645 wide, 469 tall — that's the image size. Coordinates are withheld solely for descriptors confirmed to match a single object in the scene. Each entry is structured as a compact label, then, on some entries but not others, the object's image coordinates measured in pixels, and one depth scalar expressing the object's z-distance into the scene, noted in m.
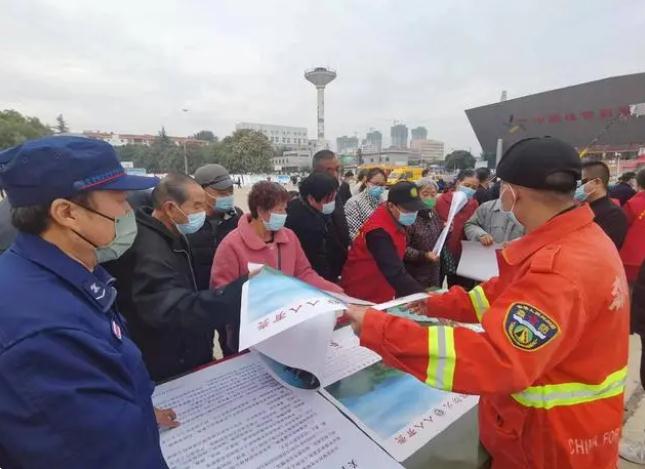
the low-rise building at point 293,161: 65.12
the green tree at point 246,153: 51.78
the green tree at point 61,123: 67.41
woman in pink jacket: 1.90
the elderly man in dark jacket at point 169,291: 1.35
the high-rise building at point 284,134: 104.69
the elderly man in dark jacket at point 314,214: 2.86
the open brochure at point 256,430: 0.94
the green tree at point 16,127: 37.41
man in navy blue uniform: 0.63
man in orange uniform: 0.81
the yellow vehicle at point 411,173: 27.29
